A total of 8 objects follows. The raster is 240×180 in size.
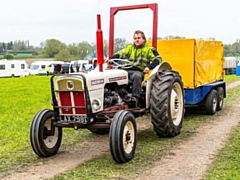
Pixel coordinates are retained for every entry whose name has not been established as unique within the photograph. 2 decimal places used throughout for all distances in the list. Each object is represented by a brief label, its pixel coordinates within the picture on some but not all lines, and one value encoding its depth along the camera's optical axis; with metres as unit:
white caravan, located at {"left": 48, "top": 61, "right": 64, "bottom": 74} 45.35
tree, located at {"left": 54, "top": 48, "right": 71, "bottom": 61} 71.03
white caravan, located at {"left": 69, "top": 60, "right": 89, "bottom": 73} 40.00
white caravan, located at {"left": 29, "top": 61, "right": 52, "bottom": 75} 47.41
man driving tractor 7.40
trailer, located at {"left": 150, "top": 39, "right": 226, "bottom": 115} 9.55
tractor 5.92
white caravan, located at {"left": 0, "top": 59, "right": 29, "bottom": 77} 43.56
